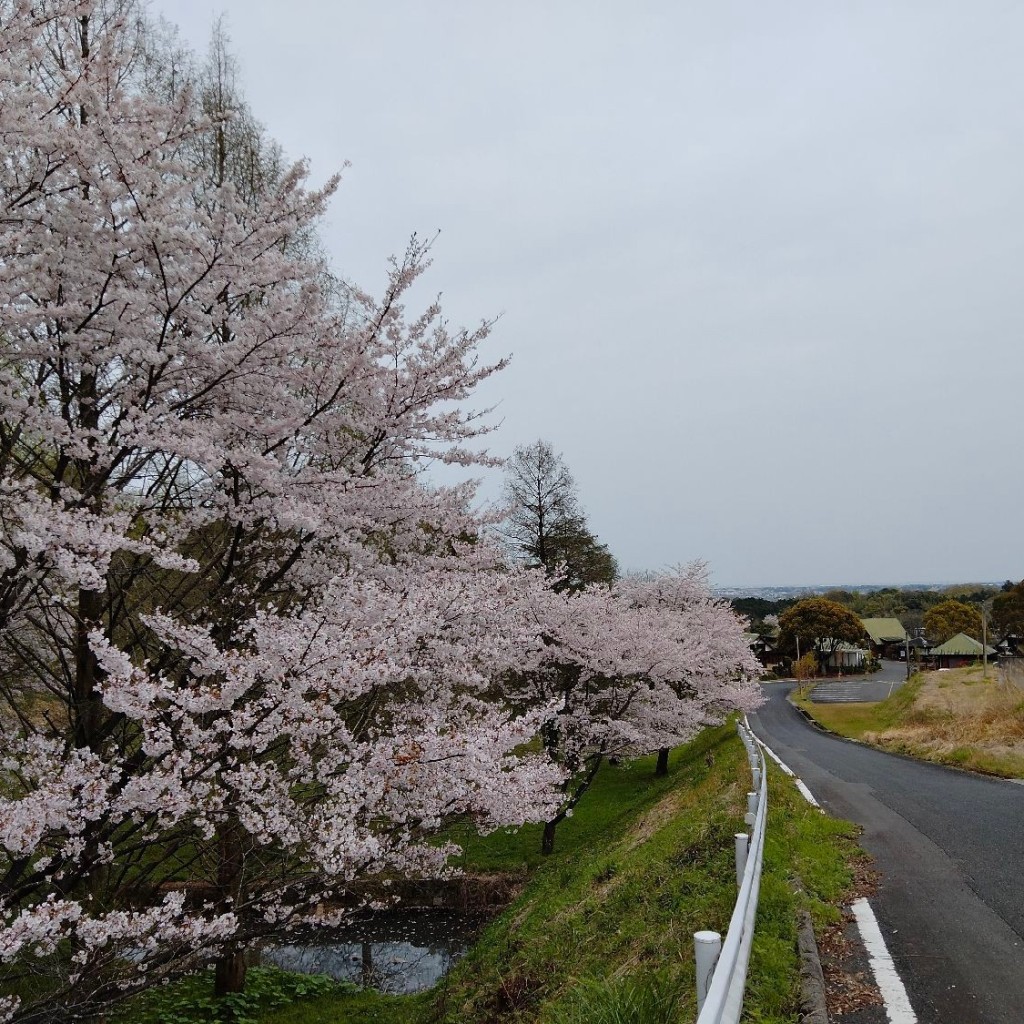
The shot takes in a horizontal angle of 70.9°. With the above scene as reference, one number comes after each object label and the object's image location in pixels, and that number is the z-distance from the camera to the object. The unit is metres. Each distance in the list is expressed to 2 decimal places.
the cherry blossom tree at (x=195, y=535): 5.02
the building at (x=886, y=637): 86.81
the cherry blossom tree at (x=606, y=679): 16.67
